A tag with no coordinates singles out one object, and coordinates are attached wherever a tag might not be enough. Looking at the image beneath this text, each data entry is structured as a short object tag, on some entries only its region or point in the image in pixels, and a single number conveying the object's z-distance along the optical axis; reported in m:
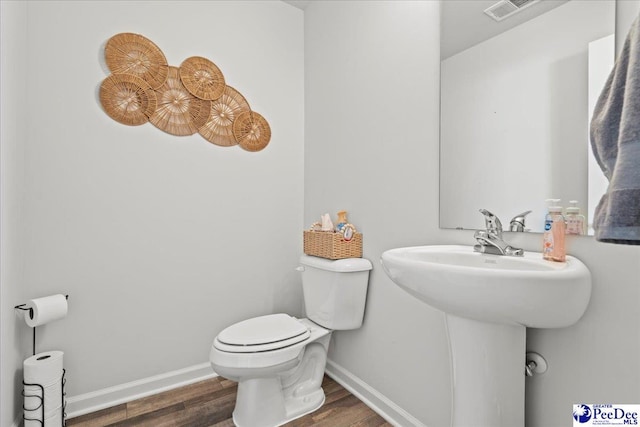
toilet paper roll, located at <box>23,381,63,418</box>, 1.29
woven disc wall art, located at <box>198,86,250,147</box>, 1.88
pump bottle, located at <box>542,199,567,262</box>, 0.91
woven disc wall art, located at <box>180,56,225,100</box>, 1.79
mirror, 0.94
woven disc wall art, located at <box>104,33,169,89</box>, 1.59
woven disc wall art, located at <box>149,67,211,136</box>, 1.73
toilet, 1.34
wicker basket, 1.65
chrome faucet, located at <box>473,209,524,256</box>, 1.03
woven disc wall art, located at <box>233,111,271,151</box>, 1.97
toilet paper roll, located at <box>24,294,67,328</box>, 1.32
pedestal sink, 0.73
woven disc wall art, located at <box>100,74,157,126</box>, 1.58
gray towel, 0.49
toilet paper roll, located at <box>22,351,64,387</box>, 1.29
